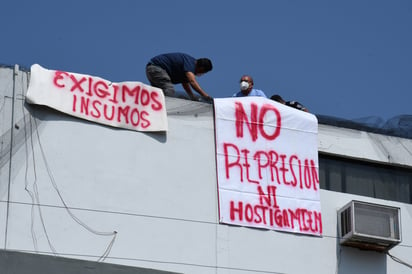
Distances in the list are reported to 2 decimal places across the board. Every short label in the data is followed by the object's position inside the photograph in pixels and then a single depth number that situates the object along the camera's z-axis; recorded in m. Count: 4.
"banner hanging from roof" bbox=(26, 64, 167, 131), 16.55
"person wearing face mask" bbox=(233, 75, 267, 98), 18.92
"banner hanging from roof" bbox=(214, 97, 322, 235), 17.31
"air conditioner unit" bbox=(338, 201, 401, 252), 17.58
